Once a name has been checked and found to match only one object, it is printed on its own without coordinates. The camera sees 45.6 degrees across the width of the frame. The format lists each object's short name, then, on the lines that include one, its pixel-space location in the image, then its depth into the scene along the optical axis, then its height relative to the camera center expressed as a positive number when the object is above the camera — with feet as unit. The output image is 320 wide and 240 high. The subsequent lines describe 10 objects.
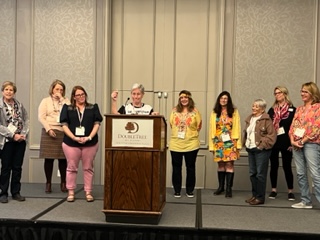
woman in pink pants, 12.81 -0.72
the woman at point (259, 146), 13.09 -1.05
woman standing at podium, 12.62 +0.26
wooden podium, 10.19 -1.45
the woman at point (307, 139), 12.14 -0.71
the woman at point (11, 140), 12.69 -0.96
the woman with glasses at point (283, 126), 13.91 -0.38
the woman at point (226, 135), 14.23 -0.73
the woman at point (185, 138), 14.25 -0.89
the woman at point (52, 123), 14.40 -0.42
